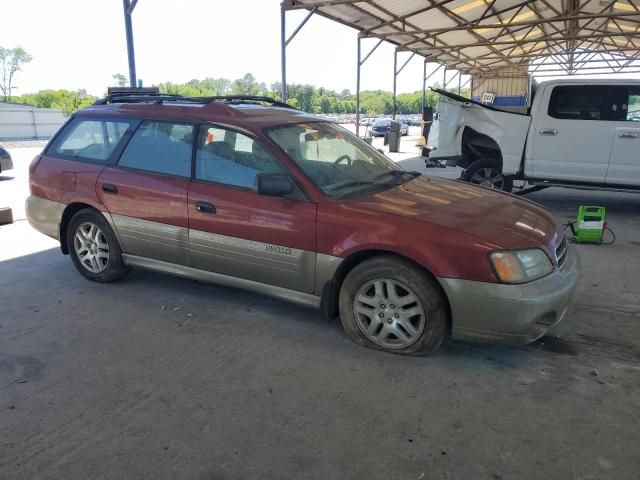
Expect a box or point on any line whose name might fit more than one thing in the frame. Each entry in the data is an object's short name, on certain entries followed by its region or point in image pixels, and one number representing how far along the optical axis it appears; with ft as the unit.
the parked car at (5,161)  38.11
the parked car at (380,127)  107.86
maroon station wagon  10.34
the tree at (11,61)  230.48
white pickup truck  24.67
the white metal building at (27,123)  105.70
